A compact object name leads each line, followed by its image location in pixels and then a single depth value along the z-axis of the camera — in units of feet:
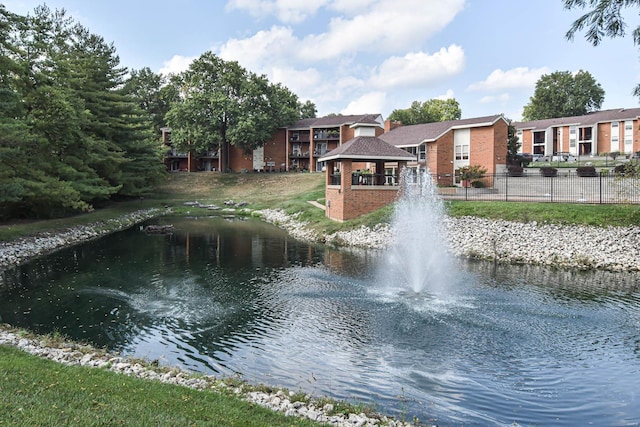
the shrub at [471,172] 118.43
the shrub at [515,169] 129.90
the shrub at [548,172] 114.78
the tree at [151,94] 266.16
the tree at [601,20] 47.75
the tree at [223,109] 203.82
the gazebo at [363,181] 102.22
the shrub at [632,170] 64.00
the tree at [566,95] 271.08
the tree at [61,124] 70.79
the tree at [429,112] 267.59
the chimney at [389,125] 184.65
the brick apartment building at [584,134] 189.67
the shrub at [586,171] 108.68
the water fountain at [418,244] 59.47
